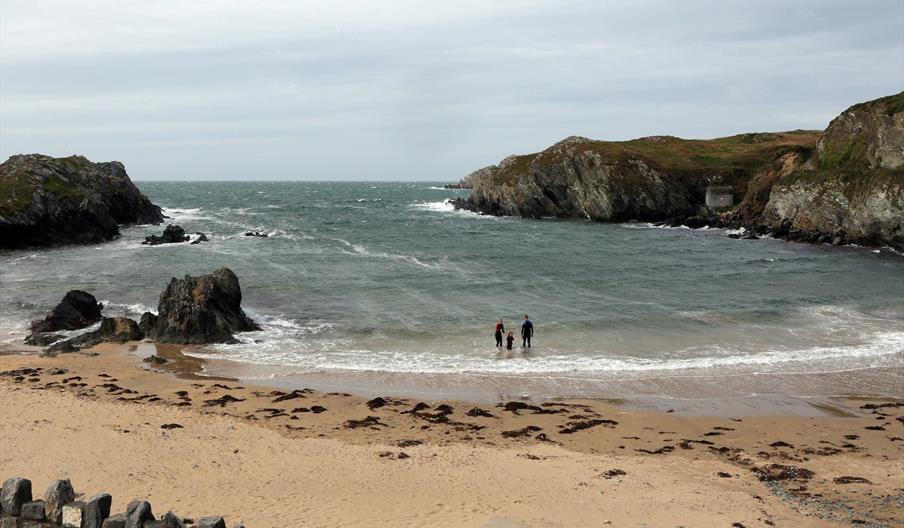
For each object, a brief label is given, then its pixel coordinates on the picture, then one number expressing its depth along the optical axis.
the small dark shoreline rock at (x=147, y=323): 32.09
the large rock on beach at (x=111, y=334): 30.30
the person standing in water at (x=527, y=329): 30.17
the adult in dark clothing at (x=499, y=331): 29.77
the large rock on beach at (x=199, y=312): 31.16
